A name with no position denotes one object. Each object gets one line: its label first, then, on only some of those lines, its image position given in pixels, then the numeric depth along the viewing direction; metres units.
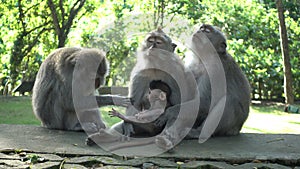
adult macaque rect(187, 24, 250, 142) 4.45
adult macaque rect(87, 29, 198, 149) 4.24
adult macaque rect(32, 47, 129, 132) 4.64
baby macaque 4.20
